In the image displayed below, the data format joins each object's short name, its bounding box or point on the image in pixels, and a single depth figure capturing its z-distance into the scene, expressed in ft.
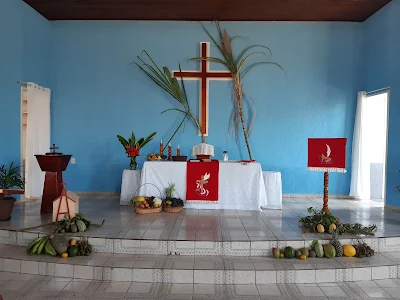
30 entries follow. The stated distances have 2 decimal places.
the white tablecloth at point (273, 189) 20.10
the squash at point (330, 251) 13.51
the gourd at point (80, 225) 14.58
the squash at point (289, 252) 13.38
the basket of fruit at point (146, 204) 18.39
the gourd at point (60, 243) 13.47
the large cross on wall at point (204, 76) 23.27
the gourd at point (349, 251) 13.69
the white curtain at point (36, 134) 20.80
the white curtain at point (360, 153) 22.85
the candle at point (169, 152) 21.20
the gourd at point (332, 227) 14.61
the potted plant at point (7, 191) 16.19
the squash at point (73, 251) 13.42
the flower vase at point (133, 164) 21.24
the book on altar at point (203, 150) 20.93
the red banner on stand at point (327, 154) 16.44
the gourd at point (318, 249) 13.56
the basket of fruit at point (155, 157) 20.79
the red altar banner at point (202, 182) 19.30
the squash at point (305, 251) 13.43
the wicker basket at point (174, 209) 18.71
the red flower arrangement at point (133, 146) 20.77
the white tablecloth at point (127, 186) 20.83
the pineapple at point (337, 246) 13.67
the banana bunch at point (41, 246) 13.56
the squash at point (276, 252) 13.41
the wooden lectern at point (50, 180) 17.93
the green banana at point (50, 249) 13.51
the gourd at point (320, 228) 14.78
